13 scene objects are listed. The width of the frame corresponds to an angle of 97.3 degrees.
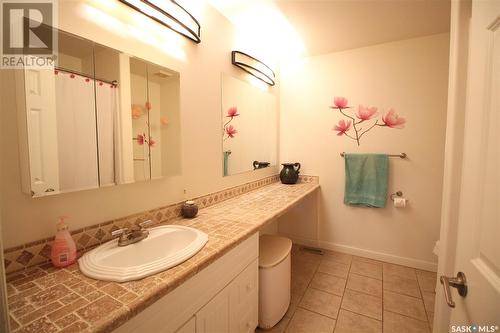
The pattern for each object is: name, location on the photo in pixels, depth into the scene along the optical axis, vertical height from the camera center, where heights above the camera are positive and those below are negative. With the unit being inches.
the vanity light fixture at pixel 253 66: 77.1 +33.3
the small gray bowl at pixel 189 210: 55.0 -14.7
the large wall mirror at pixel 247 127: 75.2 +9.9
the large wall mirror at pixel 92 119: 32.6 +5.7
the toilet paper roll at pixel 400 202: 86.7 -19.9
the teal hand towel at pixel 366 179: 91.1 -11.7
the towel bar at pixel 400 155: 88.6 -1.3
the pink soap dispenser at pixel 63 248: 33.0 -14.8
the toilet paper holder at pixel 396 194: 90.7 -17.6
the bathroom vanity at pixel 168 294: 24.1 -17.9
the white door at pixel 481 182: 21.3 -3.3
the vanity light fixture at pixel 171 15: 45.1 +30.2
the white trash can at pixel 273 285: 58.0 -36.2
